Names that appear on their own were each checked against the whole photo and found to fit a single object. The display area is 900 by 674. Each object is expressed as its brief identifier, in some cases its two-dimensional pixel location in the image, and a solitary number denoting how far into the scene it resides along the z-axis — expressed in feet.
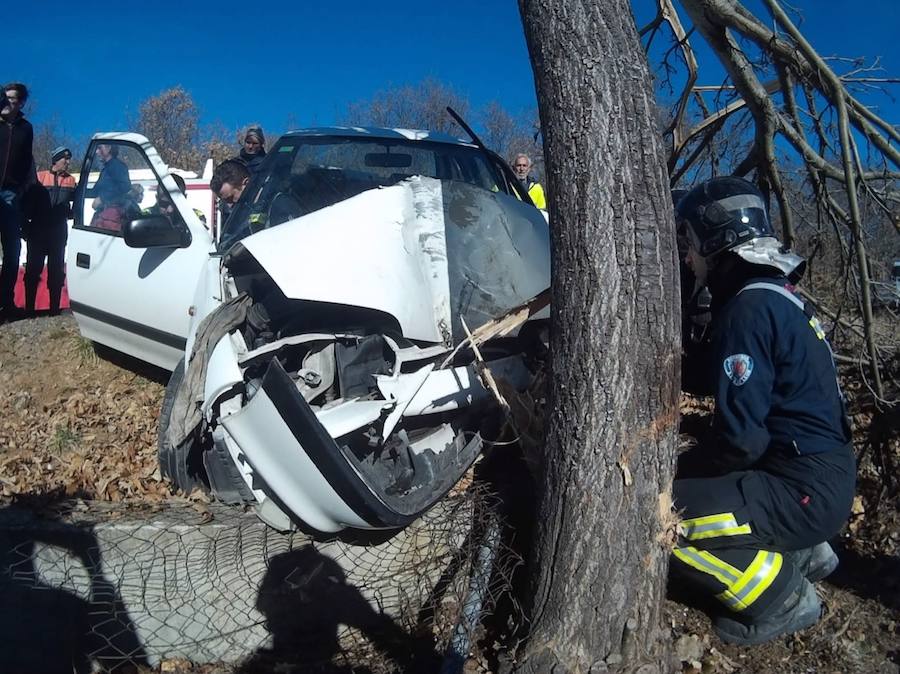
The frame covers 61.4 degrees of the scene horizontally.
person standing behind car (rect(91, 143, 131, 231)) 18.34
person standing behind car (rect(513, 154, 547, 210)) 27.30
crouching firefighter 9.94
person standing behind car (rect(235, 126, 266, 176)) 24.45
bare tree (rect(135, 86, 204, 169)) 93.61
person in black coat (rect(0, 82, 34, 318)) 22.37
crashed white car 10.73
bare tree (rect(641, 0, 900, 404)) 11.46
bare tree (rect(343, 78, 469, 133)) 79.55
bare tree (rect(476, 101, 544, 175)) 79.66
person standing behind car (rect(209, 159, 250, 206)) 18.78
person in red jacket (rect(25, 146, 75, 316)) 24.07
